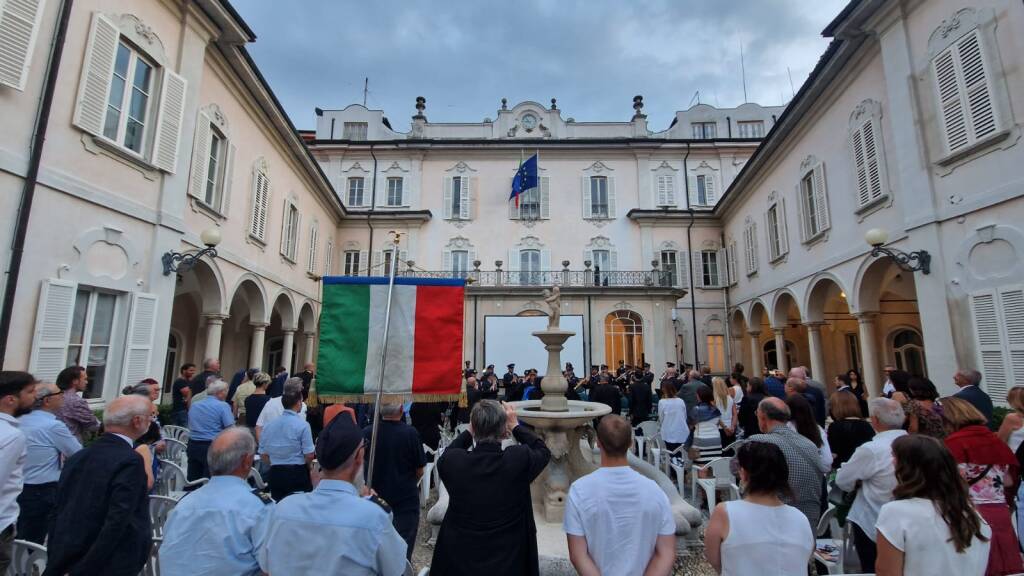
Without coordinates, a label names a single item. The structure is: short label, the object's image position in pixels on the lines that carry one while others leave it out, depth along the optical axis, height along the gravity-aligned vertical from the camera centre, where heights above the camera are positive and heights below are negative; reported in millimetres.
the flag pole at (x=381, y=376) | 3125 -188
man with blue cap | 1935 -781
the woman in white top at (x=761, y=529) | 2059 -811
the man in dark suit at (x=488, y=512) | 2457 -878
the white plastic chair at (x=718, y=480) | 5086 -1421
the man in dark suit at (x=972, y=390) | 5555 -439
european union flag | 19453 +7534
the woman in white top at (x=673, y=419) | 6883 -1021
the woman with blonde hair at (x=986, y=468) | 2682 -727
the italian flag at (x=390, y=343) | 3775 +81
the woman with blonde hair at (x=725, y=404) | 6770 -771
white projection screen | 17438 +270
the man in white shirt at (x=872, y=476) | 2941 -806
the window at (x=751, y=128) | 23656 +11704
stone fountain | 4684 -1433
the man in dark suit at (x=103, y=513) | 2359 -871
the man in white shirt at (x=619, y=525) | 2275 -876
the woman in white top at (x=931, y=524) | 1964 -750
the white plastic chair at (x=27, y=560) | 2590 -1205
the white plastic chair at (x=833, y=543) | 3401 -1580
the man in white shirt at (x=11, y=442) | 2918 -594
